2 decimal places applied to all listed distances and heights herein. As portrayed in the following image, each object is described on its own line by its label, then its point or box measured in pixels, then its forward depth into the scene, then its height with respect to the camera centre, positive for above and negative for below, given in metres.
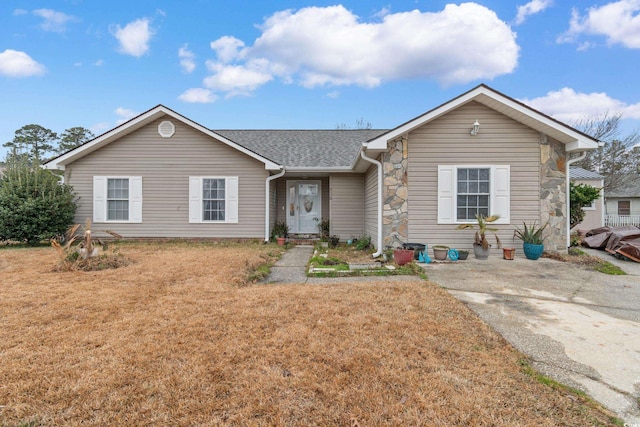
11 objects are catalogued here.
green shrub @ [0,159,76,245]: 8.83 +0.22
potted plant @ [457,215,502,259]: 7.09 -0.54
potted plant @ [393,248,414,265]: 6.27 -0.88
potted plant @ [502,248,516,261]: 7.18 -0.93
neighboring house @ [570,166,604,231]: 15.37 +0.16
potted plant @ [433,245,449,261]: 7.04 -0.90
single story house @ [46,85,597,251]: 7.48 +1.10
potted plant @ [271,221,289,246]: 10.18 -0.67
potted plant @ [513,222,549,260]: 7.08 -0.59
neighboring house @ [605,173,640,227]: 23.44 +1.27
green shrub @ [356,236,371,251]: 9.16 -0.96
